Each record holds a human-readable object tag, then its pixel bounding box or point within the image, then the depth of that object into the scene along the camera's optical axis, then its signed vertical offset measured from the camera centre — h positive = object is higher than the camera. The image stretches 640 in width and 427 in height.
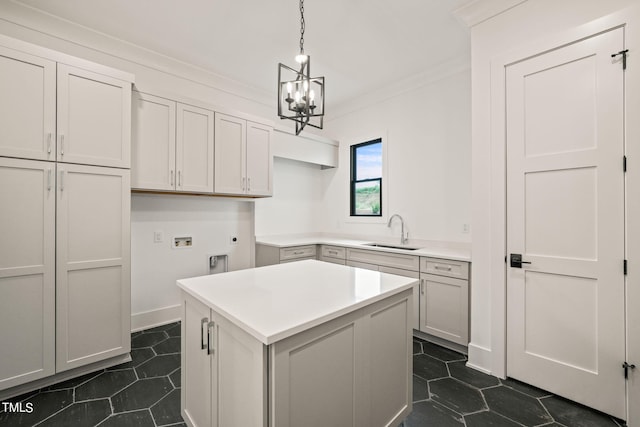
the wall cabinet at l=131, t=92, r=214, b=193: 2.59 +0.68
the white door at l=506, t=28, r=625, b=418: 1.77 -0.04
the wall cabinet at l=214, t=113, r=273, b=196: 3.14 +0.68
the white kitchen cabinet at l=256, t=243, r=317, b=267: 3.59 -0.53
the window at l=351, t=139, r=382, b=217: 4.09 +0.54
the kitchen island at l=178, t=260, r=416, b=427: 1.01 -0.58
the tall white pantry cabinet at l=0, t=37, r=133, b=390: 1.92 +0.00
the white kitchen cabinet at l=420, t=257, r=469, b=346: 2.56 -0.82
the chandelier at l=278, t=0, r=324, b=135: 1.67 +0.73
